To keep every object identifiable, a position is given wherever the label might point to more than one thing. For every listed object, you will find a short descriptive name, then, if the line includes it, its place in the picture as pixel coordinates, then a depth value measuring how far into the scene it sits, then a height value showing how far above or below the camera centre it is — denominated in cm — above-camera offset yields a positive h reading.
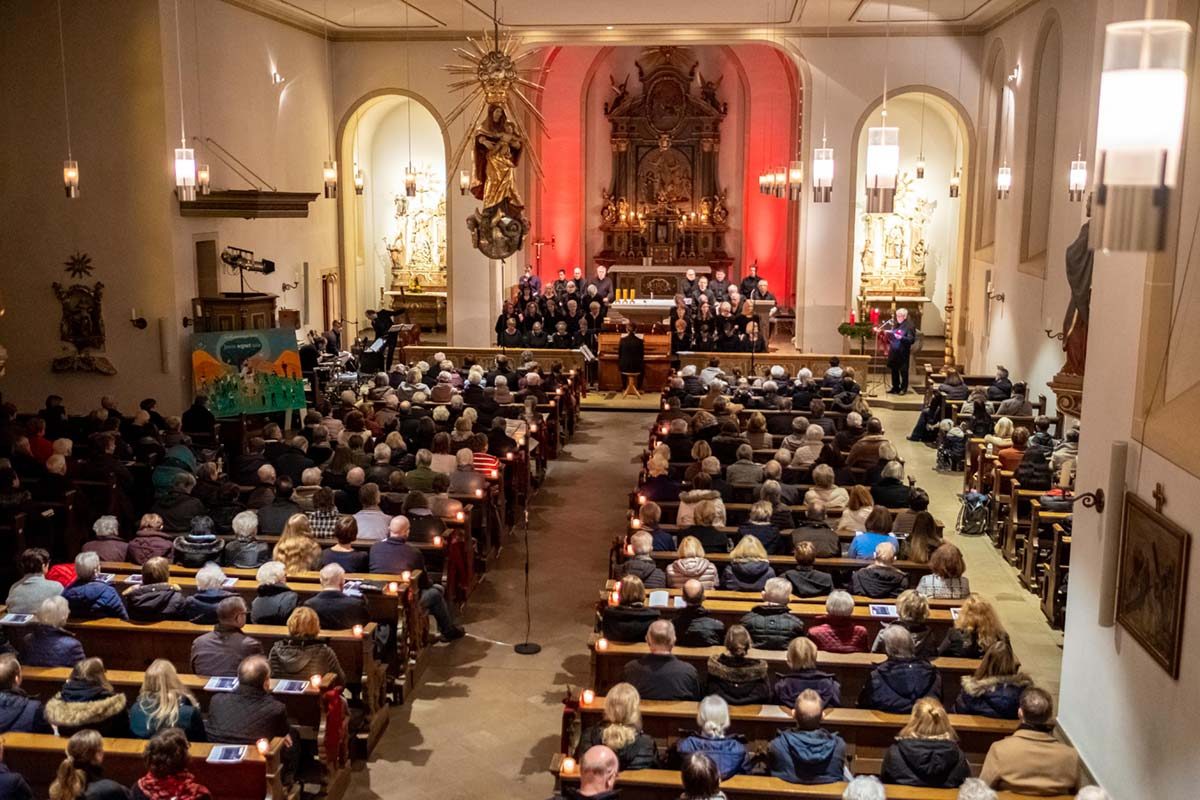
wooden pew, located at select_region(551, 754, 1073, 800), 589 -281
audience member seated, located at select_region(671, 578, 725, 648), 781 -259
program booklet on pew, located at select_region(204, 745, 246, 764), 631 -282
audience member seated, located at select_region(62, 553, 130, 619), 809 -252
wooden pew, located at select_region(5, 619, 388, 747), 793 -282
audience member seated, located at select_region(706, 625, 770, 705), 691 -258
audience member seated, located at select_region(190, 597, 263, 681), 731 -257
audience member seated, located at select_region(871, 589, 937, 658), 762 -253
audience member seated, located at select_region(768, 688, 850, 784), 606 -265
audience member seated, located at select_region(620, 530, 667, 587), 898 -253
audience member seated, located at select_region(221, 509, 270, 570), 940 -254
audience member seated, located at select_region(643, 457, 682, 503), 1168 -253
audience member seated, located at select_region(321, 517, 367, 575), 927 -256
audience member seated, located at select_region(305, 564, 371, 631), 806 -255
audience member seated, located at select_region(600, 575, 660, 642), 790 -256
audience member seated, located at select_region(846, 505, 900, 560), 967 -246
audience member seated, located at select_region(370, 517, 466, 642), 938 -257
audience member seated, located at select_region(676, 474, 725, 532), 1059 -240
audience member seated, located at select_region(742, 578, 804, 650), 779 -256
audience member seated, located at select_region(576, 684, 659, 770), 617 -261
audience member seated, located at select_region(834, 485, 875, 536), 1047 -246
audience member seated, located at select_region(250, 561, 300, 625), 817 -256
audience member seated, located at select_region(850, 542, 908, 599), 877 -255
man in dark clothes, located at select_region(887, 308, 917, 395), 2084 -198
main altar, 2694 +138
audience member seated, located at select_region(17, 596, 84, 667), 732 -256
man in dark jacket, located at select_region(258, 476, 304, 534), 1039 -251
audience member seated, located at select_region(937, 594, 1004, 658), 752 -251
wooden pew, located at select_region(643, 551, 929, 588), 945 -265
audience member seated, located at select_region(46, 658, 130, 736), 639 -259
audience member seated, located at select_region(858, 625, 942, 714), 692 -260
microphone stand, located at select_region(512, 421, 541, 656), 984 -347
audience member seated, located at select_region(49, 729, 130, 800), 543 -255
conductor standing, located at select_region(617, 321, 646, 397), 2011 -212
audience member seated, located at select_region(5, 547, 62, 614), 798 -246
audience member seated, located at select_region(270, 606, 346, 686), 734 -265
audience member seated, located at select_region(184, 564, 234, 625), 812 -256
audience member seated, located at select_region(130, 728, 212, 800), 562 -260
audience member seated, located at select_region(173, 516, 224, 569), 939 -253
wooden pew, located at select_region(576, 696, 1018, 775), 675 -284
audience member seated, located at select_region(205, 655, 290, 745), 668 -272
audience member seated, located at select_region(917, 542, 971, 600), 860 -251
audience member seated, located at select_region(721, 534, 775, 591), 899 -255
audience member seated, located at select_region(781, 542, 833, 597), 880 -257
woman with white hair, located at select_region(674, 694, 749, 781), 614 -267
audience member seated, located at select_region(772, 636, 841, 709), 685 -259
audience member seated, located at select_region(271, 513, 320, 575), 901 -243
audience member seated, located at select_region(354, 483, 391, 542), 1020 -249
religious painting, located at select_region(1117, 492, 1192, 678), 644 -198
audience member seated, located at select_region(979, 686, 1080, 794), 596 -264
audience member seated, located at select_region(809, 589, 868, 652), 787 -265
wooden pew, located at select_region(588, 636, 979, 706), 746 -277
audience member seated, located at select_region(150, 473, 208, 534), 1034 -244
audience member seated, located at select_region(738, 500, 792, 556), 998 -250
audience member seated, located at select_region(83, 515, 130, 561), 945 -253
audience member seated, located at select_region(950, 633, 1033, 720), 680 -259
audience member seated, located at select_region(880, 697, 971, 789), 598 -262
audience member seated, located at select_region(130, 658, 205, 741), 645 -262
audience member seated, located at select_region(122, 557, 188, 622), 800 -251
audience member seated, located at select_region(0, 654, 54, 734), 646 -263
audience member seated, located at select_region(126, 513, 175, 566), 948 -255
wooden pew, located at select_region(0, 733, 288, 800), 630 -288
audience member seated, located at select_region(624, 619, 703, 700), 704 -263
